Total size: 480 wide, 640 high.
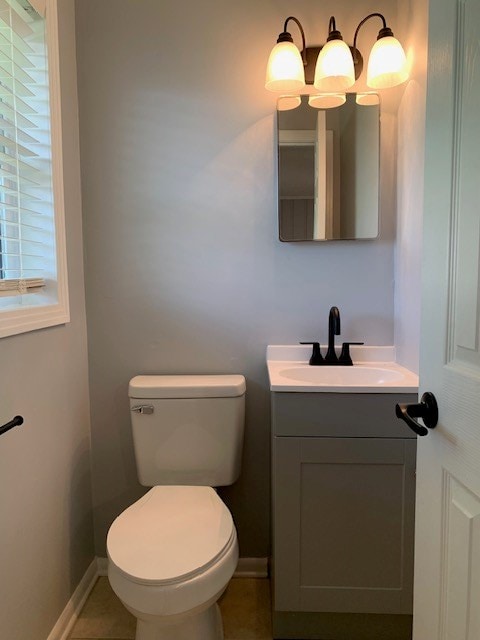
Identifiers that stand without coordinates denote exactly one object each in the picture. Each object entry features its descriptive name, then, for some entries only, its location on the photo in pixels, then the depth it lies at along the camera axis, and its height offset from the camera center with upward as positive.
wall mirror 1.68 +0.42
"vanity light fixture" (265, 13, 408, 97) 1.49 +0.78
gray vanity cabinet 1.33 -0.71
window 1.27 +0.37
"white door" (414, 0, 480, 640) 0.68 -0.08
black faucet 1.62 -0.19
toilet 1.12 -0.73
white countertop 1.33 -0.33
